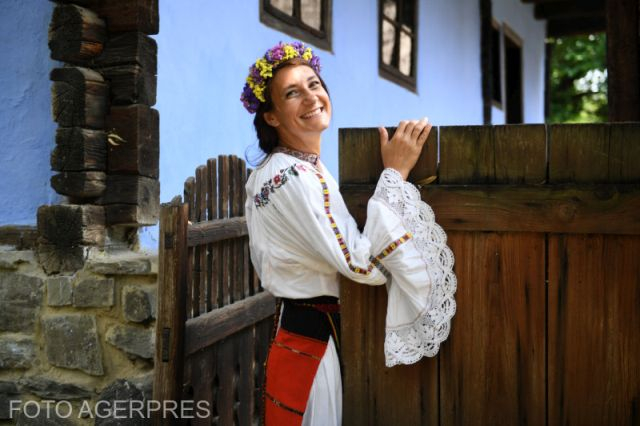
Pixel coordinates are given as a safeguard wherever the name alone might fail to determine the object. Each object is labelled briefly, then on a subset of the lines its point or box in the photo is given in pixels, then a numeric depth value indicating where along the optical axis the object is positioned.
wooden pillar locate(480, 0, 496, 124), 8.09
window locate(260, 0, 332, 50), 3.90
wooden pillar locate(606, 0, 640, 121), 3.92
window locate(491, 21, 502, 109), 8.91
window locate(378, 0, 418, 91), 5.62
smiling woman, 1.77
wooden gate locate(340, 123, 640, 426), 1.69
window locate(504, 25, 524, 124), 10.14
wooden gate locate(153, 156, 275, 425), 2.53
